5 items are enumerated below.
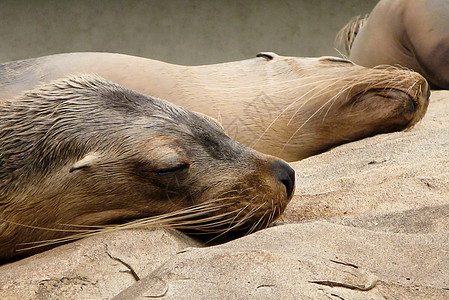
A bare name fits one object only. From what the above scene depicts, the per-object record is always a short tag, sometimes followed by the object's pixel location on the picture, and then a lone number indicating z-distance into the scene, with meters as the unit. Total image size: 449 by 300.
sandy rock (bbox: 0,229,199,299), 3.46
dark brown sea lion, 4.28
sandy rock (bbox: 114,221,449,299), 2.79
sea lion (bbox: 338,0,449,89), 8.16
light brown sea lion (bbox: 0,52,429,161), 6.47
